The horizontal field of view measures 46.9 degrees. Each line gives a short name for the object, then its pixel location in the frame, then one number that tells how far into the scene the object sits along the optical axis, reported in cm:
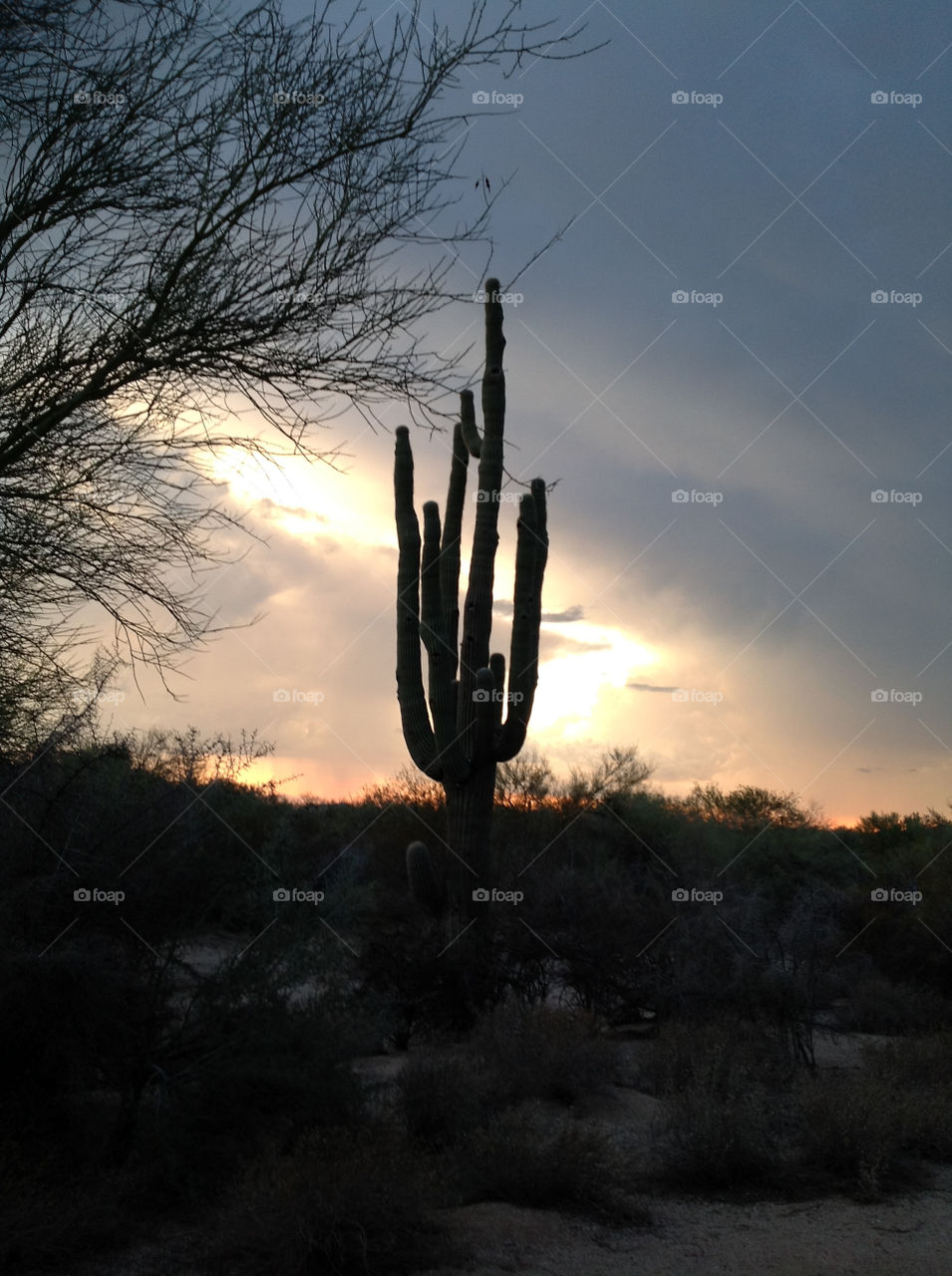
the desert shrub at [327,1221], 582
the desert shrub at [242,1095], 706
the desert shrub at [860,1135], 832
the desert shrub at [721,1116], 816
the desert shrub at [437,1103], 840
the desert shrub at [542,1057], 1027
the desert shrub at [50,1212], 573
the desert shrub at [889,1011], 1484
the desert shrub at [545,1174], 730
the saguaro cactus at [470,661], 1405
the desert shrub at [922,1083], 923
